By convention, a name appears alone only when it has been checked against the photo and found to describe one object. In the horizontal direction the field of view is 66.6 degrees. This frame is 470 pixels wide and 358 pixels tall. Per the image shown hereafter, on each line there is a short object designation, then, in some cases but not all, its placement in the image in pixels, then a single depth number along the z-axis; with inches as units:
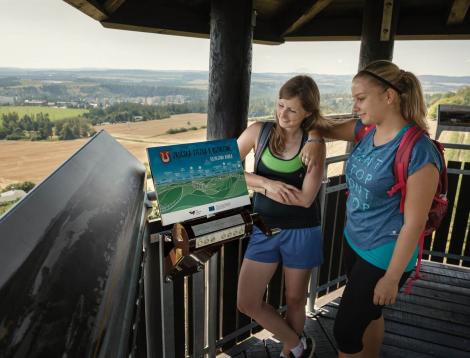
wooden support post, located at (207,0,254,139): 88.0
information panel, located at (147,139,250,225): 45.9
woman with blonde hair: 53.7
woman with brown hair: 65.3
